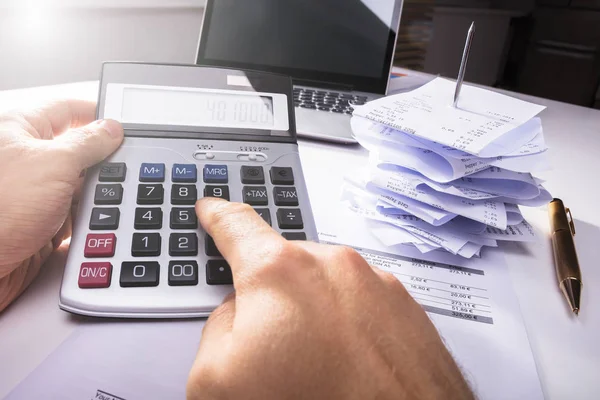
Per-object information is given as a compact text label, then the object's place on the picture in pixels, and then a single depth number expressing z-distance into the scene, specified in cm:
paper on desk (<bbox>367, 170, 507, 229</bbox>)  44
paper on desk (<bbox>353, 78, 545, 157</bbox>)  44
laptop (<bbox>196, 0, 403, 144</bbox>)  76
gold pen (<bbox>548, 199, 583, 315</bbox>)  40
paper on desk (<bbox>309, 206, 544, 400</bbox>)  32
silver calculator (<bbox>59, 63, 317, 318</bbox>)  33
